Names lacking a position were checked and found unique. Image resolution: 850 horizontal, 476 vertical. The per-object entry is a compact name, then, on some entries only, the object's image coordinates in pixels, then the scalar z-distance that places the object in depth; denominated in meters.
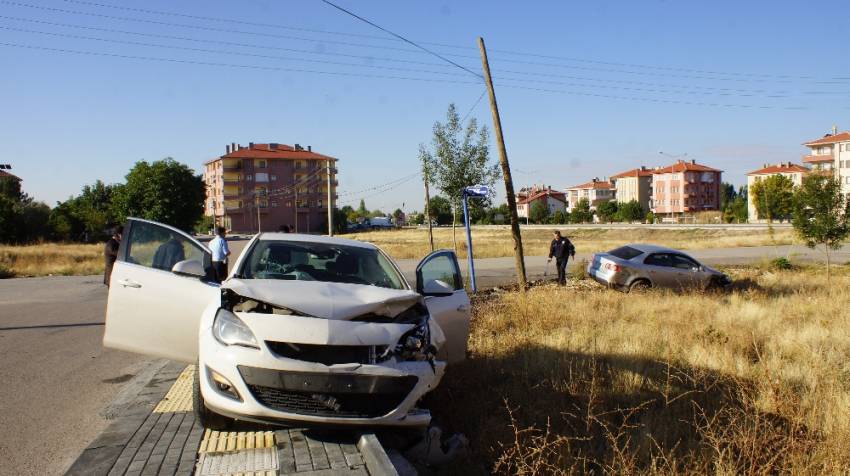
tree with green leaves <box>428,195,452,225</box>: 25.60
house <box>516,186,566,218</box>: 173.38
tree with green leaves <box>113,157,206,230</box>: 76.44
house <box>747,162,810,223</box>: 124.81
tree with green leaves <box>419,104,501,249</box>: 23.28
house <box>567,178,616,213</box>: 163.75
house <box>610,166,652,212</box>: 148.12
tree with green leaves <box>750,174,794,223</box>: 81.94
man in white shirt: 14.14
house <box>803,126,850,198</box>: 103.75
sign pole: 15.55
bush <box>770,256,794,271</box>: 26.44
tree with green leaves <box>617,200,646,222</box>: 116.81
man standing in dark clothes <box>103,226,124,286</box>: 12.99
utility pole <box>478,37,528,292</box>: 16.31
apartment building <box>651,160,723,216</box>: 135.12
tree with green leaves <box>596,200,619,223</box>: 126.81
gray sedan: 18.02
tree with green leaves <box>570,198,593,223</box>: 122.68
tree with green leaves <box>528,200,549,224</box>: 129.00
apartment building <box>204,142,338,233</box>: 107.38
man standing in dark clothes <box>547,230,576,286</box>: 20.81
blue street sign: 14.88
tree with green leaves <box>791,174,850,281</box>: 21.94
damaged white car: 4.33
